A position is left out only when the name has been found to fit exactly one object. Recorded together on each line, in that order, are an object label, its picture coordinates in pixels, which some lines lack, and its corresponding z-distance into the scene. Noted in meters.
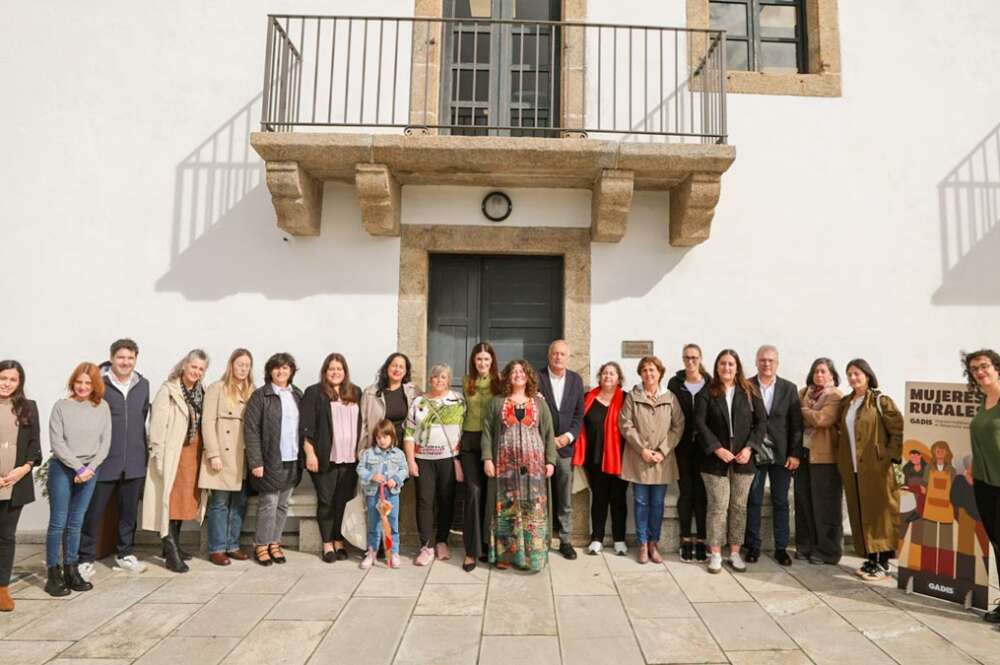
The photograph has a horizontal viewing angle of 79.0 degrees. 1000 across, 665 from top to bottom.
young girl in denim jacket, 4.43
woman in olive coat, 4.29
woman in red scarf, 4.70
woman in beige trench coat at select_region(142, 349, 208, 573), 4.33
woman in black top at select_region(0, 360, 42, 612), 3.59
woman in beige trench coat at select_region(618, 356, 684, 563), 4.50
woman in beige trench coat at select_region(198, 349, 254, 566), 4.43
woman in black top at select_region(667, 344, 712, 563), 4.57
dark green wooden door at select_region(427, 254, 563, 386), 5.71
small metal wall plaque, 5.45
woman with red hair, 3.91
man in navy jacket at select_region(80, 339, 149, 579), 4.17
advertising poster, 3.77
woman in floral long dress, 4.29
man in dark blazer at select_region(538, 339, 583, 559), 4.66
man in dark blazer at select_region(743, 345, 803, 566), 4.53
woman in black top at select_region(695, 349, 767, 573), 4.37
